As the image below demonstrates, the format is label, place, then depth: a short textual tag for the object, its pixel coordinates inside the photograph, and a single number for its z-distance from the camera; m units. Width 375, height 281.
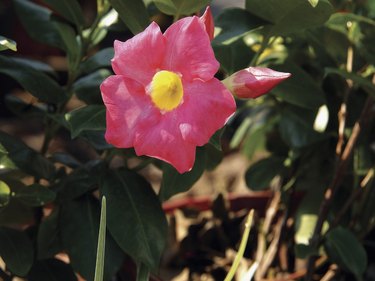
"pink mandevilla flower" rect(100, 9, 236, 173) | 0.68
